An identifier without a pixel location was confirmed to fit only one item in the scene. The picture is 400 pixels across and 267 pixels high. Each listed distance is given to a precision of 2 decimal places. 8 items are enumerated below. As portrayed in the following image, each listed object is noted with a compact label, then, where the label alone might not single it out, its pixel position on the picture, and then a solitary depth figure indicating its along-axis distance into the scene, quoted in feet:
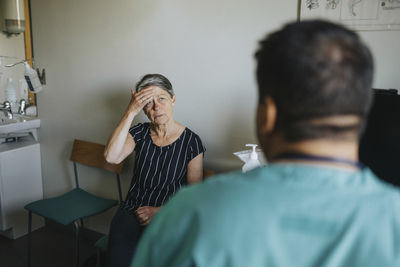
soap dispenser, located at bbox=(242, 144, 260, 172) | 5.08
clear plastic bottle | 9.53
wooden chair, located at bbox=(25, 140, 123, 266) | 6.86
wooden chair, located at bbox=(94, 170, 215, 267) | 6.06
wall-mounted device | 9.20
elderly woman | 6.08
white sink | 8.32
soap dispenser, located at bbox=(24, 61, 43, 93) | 8.53
